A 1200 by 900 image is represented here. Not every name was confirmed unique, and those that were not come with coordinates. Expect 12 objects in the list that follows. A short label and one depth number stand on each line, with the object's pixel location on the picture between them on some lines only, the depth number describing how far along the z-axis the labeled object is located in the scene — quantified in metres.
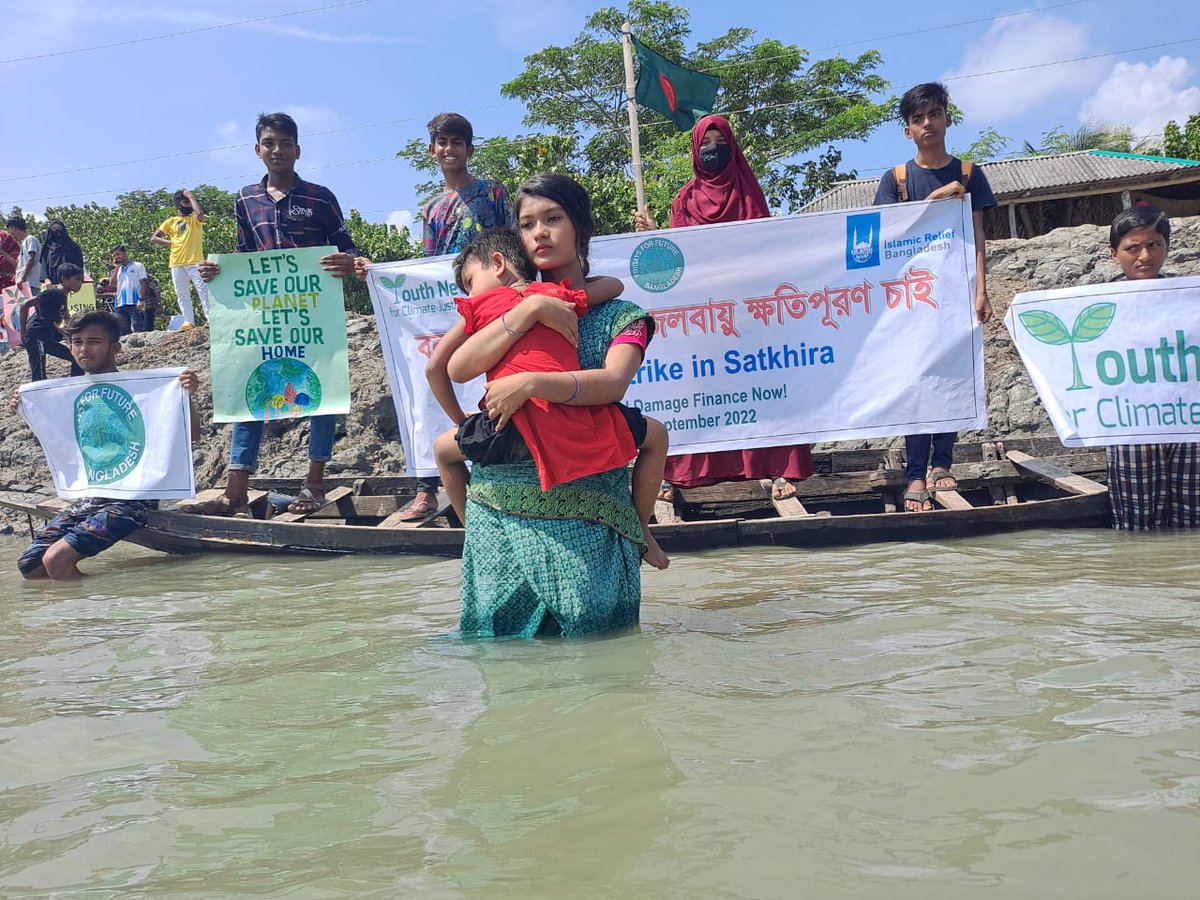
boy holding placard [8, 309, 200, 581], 5.13
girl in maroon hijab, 5.58
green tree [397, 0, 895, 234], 29.59
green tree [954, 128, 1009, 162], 41.16
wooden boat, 4.79
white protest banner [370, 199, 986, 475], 5.15
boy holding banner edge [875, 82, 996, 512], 5.16
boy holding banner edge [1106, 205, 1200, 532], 4.62
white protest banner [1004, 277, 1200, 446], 4.65
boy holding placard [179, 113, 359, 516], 5.75
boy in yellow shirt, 12.23
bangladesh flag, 12.92
